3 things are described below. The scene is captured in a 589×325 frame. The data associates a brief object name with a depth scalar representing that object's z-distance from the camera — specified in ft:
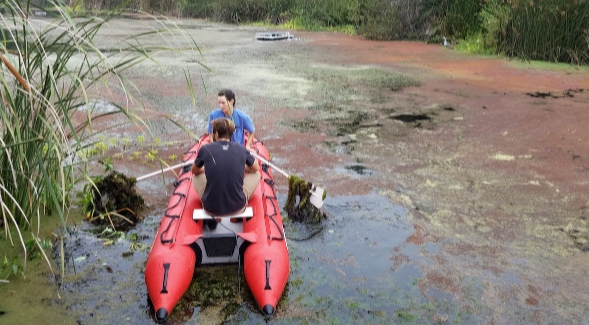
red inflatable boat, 11.12
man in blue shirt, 17.16
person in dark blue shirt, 12.62
